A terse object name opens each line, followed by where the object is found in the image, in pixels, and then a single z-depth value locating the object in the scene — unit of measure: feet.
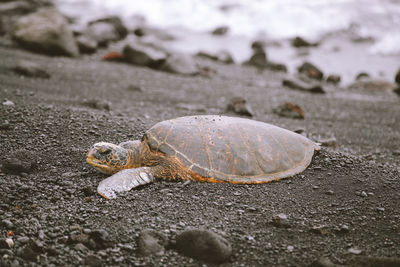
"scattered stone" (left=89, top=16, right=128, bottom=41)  74.18
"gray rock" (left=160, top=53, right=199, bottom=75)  52.95
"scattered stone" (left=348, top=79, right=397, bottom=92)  58.75
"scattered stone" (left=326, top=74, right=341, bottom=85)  63.04
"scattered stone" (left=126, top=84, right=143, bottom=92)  41.68
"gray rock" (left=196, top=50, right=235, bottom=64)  68.08
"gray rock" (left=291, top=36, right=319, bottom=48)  97.30
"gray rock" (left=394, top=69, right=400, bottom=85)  57.72
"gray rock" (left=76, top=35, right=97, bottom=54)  53.94
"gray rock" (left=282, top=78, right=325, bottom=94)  51.08
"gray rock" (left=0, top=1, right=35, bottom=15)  77.15
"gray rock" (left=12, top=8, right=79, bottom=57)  48.52
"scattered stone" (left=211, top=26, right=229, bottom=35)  106.11
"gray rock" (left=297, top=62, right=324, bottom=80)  64.40
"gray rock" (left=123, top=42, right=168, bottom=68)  53.11
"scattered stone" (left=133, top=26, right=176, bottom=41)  88.28
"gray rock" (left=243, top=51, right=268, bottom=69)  69.97
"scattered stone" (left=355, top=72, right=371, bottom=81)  67.21
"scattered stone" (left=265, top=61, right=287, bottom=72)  69.51
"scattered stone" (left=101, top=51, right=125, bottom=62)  54.19
